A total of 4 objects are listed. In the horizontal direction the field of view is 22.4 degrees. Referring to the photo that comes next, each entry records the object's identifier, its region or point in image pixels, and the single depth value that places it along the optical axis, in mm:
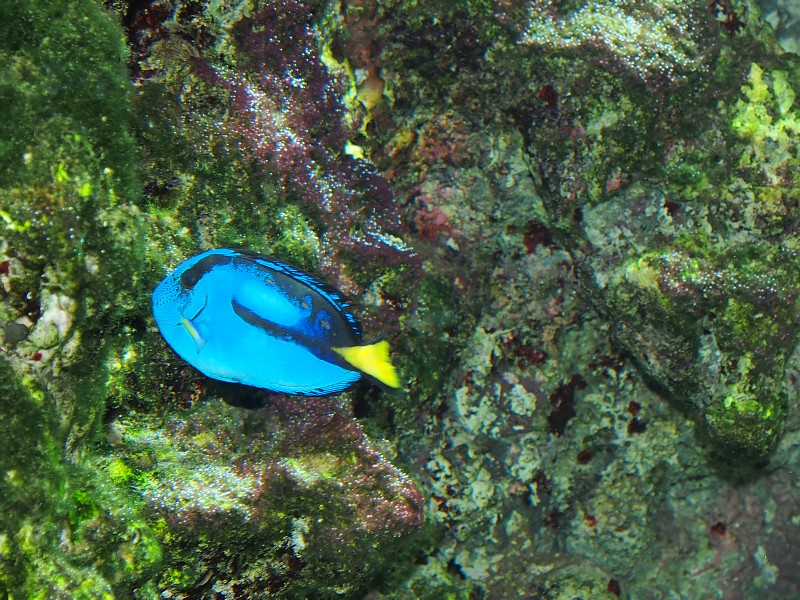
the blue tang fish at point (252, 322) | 1337
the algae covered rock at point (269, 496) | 1366
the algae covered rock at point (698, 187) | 1432
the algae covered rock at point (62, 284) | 1289
